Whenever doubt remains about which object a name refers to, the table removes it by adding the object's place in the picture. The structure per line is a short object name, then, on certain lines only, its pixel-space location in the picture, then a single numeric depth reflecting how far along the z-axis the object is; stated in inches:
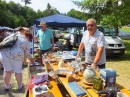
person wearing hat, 125.8
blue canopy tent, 187.8
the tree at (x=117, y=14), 211.4
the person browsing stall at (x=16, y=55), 87.4
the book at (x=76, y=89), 45.2
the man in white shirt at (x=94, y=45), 67.3
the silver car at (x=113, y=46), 190.9
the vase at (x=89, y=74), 51.3
